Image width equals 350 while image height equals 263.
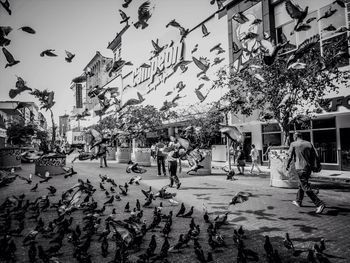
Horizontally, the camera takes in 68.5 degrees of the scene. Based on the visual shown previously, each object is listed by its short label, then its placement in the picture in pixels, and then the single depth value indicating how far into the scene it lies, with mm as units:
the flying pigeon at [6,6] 2964
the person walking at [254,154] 15267
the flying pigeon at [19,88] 4314
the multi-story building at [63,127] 90981
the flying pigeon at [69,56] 5047
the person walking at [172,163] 9312
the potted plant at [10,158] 17234
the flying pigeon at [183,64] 6665
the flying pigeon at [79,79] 5339
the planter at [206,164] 13844
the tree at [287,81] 9562
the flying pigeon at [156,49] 5941
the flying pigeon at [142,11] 4355
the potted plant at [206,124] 20406
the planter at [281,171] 9391
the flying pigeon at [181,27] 5301
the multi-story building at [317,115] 14227
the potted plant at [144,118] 25266
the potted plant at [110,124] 28830
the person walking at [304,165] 6070
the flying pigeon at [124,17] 4472
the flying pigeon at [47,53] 4446
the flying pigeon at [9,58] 3584
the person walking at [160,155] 12833
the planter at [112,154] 29344
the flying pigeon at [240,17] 4809
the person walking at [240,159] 13719
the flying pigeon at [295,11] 3686
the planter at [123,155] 24203
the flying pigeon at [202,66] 6754
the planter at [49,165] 13146
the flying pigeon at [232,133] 4617
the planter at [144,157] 20325
